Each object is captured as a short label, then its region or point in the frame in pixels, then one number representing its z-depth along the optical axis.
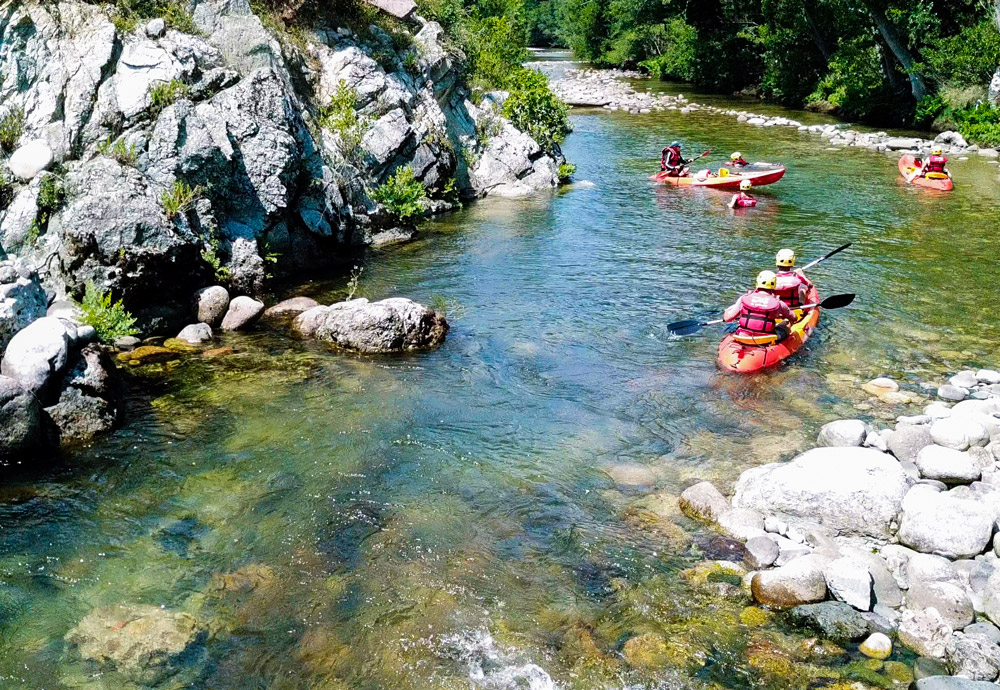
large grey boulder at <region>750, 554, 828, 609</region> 6.60
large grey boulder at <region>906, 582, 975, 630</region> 6.34
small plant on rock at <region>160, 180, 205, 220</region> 12.89
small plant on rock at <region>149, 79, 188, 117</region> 13.95
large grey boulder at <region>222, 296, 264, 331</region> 12.57
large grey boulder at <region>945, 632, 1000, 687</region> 5.80
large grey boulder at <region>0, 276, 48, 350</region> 9.83
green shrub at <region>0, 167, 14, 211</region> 12.52
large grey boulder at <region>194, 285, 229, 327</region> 12.64
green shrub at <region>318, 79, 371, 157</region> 17.45
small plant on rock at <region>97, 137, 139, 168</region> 13.11
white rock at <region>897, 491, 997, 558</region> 6.95
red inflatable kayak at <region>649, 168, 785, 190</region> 21.52
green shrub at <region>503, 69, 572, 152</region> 23.66
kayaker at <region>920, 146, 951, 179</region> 21.17
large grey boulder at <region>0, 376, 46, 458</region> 8.63
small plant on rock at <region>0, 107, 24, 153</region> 12.98
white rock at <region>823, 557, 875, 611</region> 6.53
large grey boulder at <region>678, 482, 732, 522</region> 7.84
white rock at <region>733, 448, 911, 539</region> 7.48
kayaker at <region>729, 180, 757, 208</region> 19.98
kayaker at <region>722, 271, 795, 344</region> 11.18
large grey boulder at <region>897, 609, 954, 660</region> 6.09
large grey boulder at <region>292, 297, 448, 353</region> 11.88
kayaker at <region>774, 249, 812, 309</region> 12.20
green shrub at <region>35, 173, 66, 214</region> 12.38
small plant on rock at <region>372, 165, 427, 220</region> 17.69
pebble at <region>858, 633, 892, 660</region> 6.09
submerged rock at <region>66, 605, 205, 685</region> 6.08
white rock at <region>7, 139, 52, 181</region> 12.75
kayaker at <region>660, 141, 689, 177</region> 22.70
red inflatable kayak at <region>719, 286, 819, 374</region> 11.14
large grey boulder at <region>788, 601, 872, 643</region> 6.27
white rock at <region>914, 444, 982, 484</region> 7.95
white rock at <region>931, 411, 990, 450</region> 8.47
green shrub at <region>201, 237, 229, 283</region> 13.24
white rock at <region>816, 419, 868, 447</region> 8.73
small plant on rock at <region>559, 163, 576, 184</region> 22.83
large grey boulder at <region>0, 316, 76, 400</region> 9.23
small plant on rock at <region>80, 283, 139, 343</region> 11.24
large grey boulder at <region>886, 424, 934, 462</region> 8.55
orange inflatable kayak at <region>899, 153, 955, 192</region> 20.97
